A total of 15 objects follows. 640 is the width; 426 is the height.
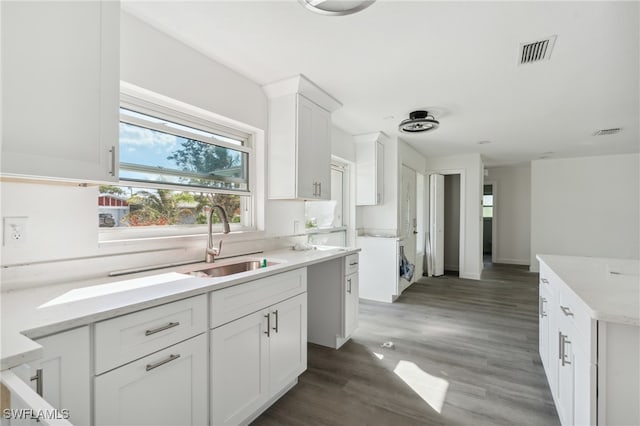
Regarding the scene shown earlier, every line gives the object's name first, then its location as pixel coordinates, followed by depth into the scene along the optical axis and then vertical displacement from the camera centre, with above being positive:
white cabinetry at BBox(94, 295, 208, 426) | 1.12 -0.64
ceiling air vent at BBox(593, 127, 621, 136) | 4.06 +1.13
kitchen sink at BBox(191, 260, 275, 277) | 2.02 -0.40
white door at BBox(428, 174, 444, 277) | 6.11 -0.24
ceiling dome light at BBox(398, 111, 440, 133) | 3.25 +0.97
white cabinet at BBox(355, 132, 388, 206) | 4.35 +0.64
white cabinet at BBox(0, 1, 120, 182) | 1.06 +0.47
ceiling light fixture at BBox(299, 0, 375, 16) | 1.49 +1.03
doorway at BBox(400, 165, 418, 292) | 4.97 -0.05
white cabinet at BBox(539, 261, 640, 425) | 1.12 -0.62
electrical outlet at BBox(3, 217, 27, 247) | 1.33 -0.09
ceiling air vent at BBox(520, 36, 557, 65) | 1.97 +1.11
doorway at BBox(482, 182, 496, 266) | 7.64 -0.18
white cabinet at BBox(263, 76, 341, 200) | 2.63 +0.69
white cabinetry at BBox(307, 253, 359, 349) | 2.88 -0.85
